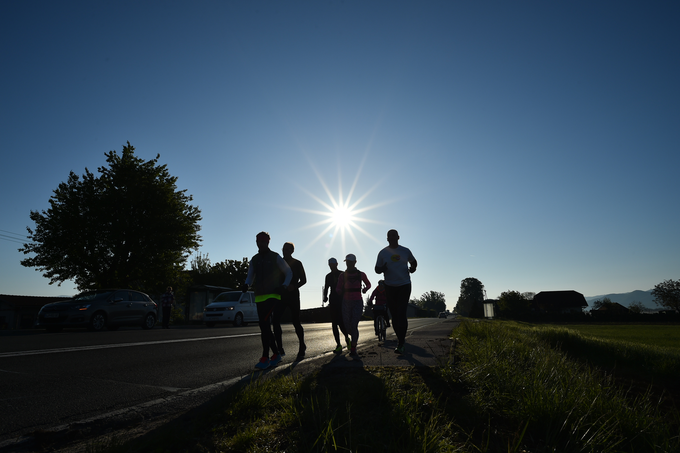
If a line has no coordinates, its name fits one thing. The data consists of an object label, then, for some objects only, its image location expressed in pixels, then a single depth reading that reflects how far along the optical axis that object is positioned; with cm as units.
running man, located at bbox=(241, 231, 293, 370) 558
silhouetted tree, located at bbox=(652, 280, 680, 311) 8131
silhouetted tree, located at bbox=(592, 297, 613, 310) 11022
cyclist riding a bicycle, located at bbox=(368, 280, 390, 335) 1107
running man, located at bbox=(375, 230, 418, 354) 655
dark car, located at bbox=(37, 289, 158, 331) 1275
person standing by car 1703
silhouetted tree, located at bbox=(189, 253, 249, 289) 5728
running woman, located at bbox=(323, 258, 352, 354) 802
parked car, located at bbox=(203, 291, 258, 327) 1889
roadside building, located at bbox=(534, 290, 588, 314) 9031
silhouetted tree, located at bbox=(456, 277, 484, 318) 9662
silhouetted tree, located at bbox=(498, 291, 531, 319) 5947
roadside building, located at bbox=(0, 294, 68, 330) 4953
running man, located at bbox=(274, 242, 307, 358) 608
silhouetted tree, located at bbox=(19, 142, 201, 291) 2473
